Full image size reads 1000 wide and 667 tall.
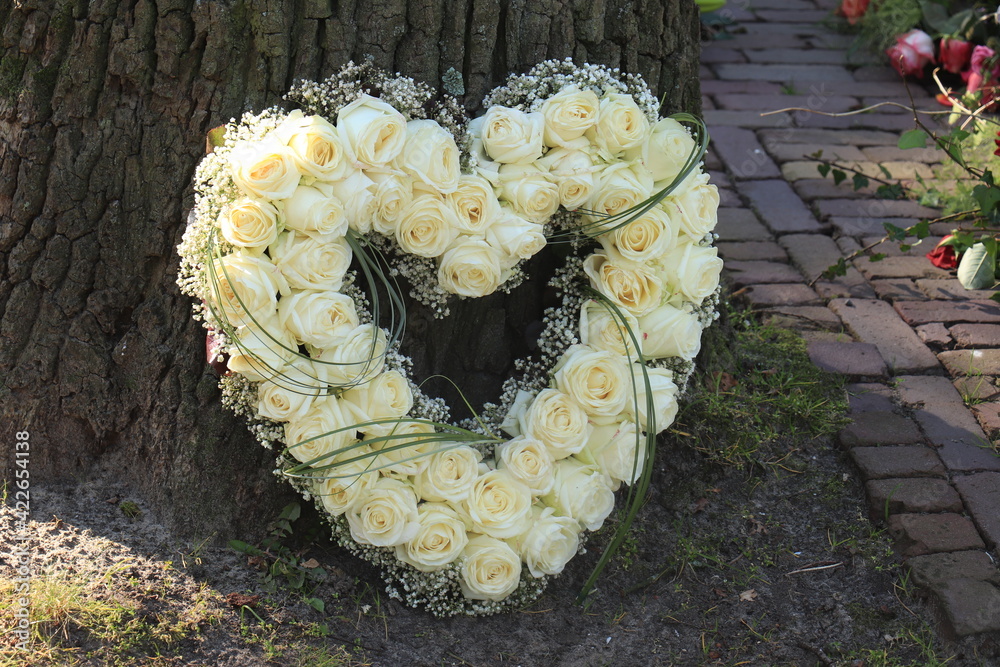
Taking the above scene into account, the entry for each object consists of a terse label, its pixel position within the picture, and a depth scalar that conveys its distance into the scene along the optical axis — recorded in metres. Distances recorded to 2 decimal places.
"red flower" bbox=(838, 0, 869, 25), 5.34
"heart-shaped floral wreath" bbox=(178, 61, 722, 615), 1.83
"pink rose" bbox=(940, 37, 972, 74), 4.69
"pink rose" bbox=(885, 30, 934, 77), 4.80
